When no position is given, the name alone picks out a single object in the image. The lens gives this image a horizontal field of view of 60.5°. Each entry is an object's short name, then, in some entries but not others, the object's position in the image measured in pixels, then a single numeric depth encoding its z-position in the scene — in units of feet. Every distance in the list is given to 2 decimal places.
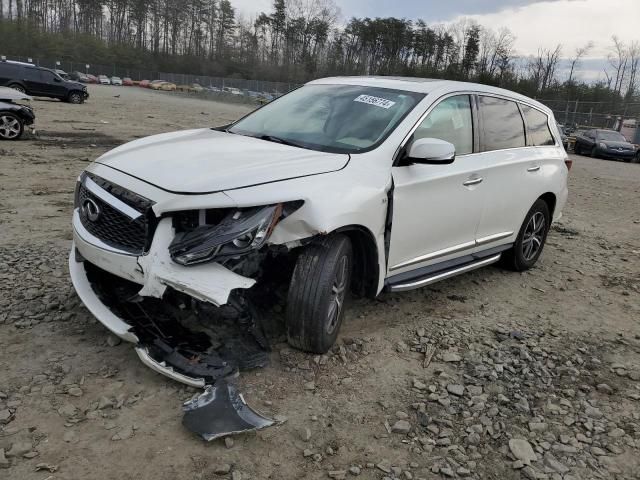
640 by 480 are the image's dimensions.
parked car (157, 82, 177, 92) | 222.28
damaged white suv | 9.55
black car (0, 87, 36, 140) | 38.27
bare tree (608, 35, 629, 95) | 159.02
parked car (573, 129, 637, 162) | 77.51
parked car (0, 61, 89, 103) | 79.10
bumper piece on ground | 8.86
